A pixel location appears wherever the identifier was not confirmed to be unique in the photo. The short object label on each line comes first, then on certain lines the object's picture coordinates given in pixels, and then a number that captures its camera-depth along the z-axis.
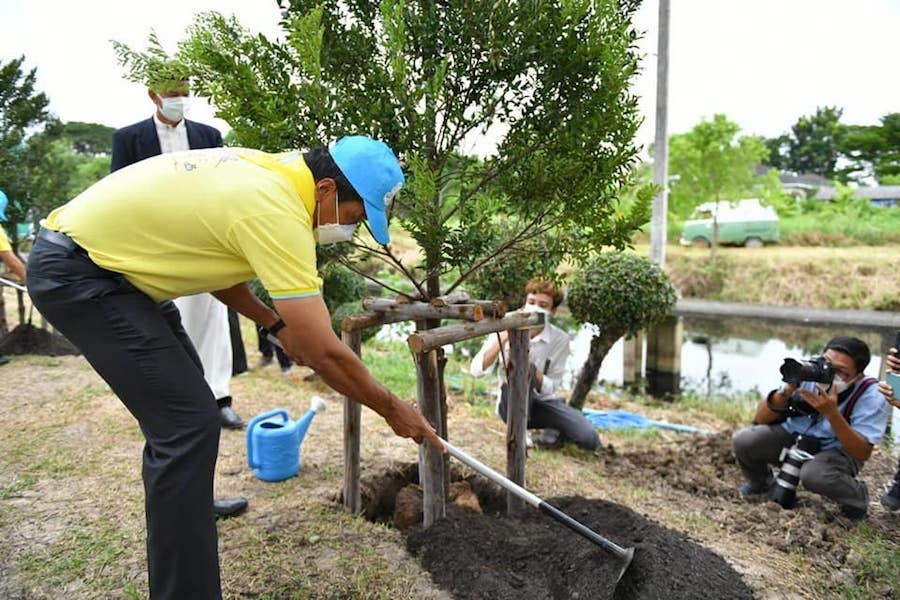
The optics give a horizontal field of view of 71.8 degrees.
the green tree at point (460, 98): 2.33
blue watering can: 3.26
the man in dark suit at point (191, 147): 3.56
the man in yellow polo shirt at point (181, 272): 1.82
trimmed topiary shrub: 4.96
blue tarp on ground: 5.63
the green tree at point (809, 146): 48.50
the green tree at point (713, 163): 14.28
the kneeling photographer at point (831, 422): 3.28
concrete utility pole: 7.55
